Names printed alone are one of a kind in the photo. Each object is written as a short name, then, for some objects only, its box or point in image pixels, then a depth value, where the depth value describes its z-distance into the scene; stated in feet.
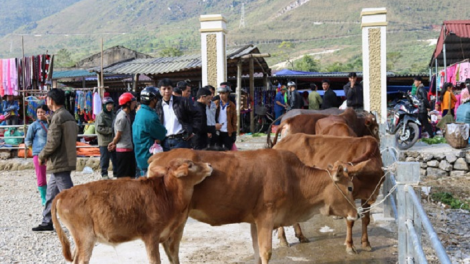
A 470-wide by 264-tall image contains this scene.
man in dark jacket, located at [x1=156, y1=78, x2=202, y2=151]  27.50
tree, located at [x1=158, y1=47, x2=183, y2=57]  182.09
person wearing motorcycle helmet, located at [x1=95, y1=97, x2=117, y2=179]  37.22
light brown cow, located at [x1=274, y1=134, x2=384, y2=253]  22.43
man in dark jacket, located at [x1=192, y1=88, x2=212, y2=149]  31.40
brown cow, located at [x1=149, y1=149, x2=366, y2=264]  18.56
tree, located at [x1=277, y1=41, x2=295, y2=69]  220.02
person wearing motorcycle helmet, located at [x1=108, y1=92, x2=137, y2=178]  29.27
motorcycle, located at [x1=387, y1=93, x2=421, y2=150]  47.26
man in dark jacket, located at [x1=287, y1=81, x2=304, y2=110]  53.91
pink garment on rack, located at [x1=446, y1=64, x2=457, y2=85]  65.31
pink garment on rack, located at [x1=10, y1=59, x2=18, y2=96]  53.01
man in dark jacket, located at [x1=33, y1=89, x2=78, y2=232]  24.84
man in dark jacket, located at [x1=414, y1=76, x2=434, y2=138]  50.06
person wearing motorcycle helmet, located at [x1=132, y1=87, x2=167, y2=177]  24.56
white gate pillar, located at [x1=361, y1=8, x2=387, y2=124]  48.88
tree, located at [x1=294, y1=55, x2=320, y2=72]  159.94
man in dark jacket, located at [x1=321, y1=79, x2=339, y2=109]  49.20
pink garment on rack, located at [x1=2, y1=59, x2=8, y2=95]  53.33
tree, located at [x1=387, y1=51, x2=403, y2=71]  170.67
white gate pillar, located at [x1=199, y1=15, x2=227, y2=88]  51.67
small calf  17.07
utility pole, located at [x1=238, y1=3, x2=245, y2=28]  304.09
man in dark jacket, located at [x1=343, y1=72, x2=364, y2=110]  45.65
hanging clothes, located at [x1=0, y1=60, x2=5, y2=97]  53.52
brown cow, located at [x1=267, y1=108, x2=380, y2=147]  32.17
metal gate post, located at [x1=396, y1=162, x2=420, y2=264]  16.34
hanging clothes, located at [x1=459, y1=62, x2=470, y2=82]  62.34
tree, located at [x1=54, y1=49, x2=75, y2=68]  241.14
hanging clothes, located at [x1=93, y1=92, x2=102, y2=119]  50.83
